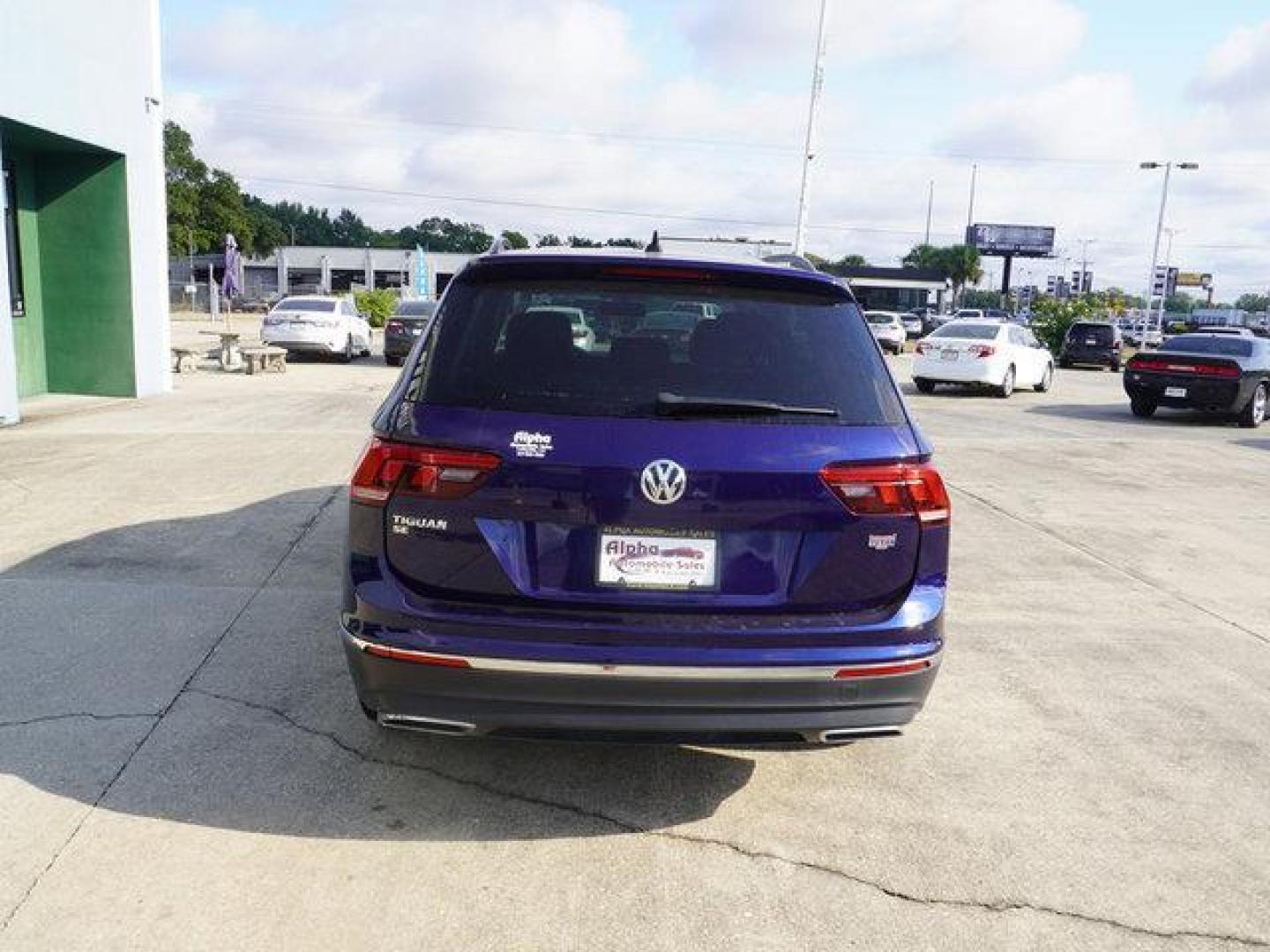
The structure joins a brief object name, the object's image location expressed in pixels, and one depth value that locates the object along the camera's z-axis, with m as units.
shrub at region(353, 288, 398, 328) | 44.16
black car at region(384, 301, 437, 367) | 24.36
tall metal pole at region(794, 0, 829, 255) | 31.67
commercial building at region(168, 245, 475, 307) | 101.00
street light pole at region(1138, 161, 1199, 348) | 55.41
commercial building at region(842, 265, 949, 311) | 92.38
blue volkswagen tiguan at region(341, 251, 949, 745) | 3.03
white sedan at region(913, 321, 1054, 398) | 20.64
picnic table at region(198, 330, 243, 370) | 22.69
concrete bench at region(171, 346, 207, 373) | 21.23
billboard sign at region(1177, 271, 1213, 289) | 142.00
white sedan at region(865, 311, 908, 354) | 40.06
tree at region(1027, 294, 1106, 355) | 40.53
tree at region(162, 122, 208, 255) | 66.88
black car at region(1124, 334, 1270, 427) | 16.89
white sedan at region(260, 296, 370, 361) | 25.19
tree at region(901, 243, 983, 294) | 109.38
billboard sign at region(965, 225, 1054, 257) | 114.19
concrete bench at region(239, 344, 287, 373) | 21.30
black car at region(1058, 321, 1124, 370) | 34.59
